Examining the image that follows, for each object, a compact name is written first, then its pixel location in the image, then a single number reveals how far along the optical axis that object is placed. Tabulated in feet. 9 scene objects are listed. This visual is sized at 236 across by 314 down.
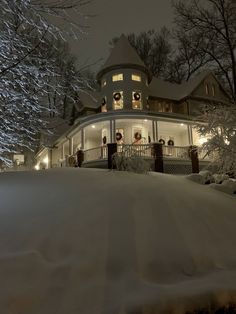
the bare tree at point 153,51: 71.16
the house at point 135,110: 41.36
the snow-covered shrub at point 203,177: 23.94
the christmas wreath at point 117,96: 47.30
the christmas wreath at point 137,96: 47.57
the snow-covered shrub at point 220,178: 24.29
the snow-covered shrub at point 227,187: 21.03
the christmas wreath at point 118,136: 43.63
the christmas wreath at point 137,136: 43.93
